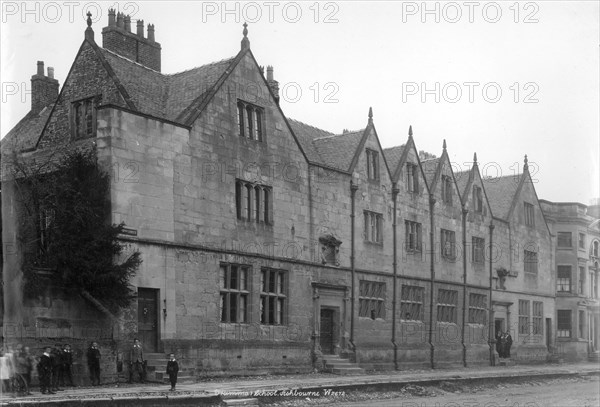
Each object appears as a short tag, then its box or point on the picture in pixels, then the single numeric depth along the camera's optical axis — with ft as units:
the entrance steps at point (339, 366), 120.98
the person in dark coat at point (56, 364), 79.10
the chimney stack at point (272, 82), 136.36
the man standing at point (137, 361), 91.71
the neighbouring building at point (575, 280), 205.36
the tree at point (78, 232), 87.86
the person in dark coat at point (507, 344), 171.63
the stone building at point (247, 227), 95.71
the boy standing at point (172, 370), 83.87
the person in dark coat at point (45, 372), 75.66
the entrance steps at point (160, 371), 92.53
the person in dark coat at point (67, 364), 82.07
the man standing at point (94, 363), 85.81
